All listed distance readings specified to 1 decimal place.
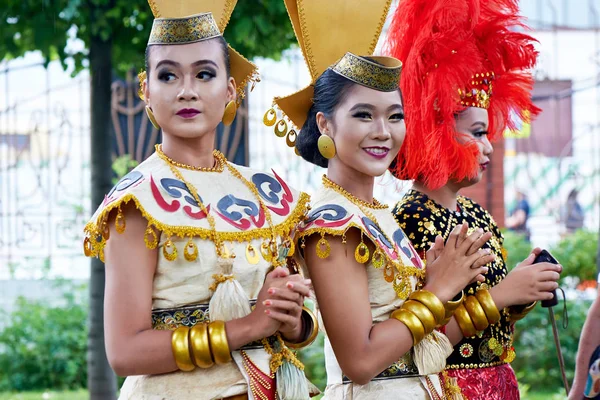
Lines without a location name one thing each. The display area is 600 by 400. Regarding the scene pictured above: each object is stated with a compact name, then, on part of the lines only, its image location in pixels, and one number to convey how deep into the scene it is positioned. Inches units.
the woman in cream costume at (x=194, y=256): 181.5
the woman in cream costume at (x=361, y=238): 210.9
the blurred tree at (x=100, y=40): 380.2
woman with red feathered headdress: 243.5
